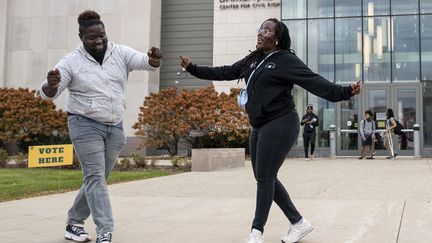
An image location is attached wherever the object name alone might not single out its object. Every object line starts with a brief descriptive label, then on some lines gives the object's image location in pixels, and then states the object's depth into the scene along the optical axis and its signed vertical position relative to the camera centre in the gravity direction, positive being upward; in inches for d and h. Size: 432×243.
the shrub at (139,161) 604.1 -23.5
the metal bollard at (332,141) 837.4 +6.2
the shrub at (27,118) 808.9 +35.4
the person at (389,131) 749.3 +22.0
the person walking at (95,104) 172.9 +12.8
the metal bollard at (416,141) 802.2 +8.3
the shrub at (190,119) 766.5 +35.5
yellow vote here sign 378.3 -12.0
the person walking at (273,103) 166.1 +13.7
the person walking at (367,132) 753.0 +19.8
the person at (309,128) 729.0 +23.5
